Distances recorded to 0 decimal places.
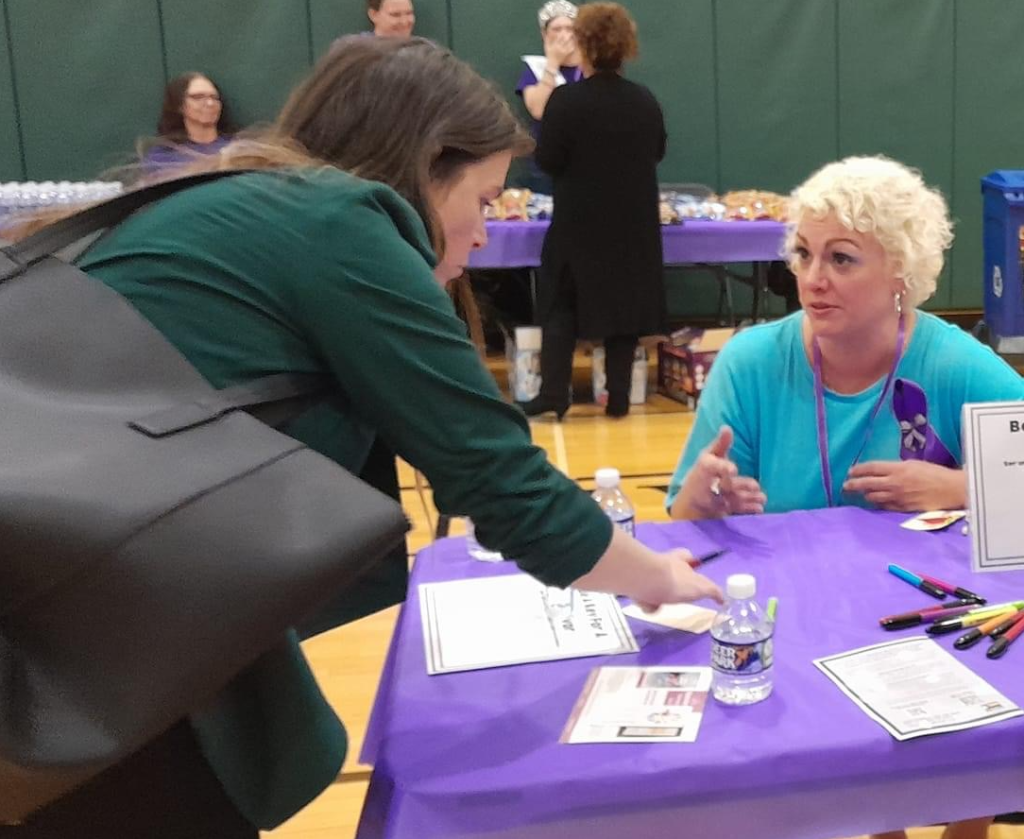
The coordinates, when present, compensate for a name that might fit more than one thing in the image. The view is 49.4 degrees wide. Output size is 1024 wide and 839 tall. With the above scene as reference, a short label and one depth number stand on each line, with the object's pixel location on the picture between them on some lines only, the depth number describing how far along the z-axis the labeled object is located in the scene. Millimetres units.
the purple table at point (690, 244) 5168
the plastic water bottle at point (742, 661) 1157
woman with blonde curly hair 1870
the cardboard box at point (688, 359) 5254
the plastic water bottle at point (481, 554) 1619
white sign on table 1470
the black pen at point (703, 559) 1544
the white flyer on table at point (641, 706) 1111
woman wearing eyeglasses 6047
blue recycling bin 5242
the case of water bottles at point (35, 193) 4754
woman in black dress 4715
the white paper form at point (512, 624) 1308
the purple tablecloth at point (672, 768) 1038
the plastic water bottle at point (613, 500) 1645
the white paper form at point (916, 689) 1113
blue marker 1414
